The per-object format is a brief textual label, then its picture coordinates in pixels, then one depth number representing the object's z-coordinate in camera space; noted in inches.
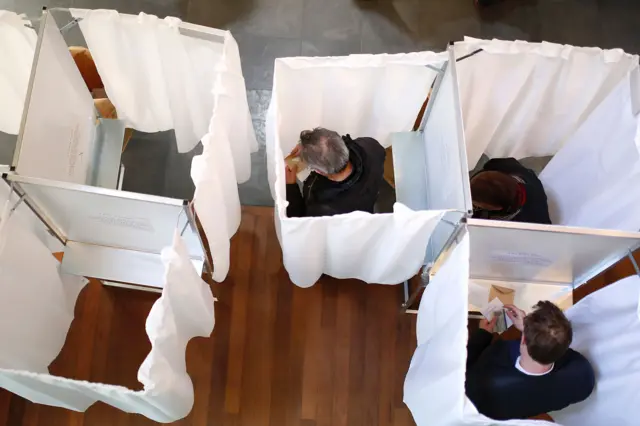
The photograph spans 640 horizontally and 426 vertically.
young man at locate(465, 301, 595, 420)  66.4
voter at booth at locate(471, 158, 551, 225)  76.9
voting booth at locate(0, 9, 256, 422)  65.7
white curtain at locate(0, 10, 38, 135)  75.5
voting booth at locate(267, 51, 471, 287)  69.6
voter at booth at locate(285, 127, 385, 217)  73.7
